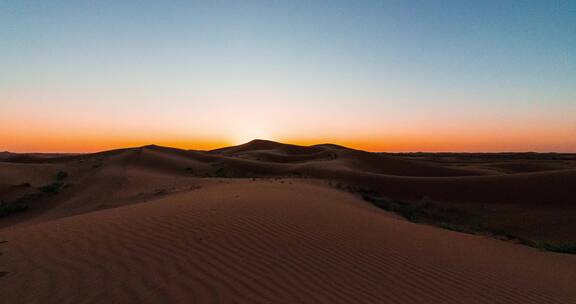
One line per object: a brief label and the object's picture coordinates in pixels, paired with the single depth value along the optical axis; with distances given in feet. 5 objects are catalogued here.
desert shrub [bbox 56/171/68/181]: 70.51
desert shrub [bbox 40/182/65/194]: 56.27
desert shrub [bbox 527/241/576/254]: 29.56
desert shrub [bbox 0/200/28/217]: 46.19
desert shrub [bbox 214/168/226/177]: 85.46
